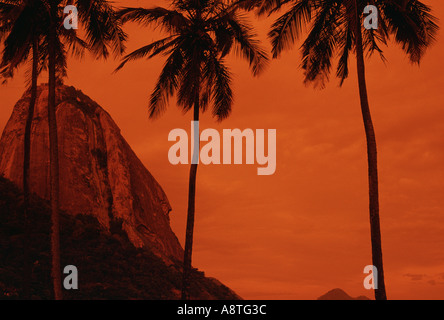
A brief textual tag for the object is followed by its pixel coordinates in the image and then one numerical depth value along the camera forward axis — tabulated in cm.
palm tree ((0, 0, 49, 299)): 2650
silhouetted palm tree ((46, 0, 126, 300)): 2562
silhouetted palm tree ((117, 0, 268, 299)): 2638
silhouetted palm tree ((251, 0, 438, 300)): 2278
